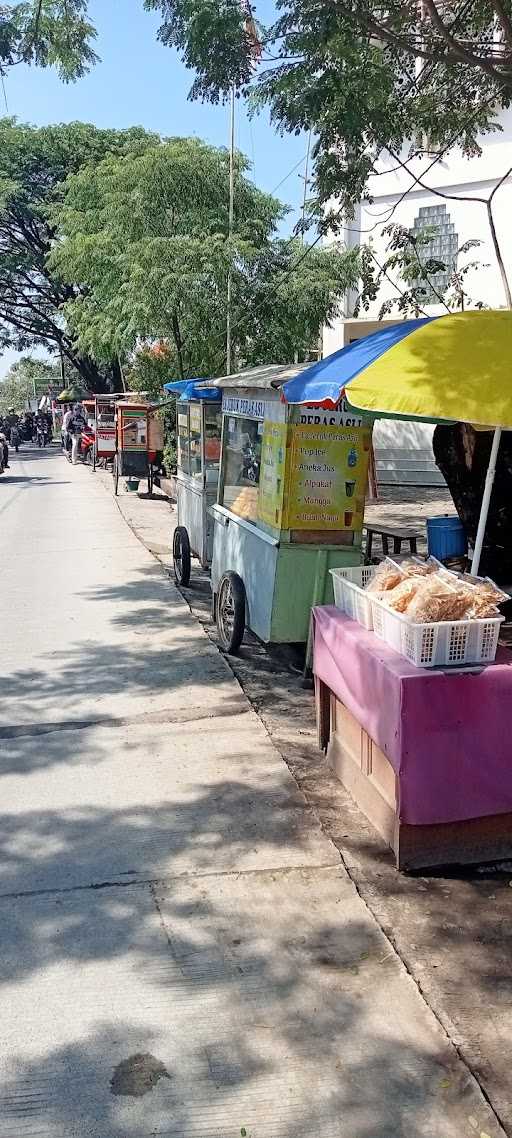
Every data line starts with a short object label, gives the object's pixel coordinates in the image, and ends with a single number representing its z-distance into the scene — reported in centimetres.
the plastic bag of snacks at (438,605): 371
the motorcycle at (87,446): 2711
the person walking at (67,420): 3022
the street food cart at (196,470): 835
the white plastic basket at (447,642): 363
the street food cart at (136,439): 1803
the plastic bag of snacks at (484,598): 379
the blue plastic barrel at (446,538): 728
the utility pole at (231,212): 1205
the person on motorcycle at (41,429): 4063
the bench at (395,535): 906
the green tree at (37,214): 3117
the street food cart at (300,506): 566
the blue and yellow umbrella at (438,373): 355
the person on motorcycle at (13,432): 3447
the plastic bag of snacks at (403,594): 393
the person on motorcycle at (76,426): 2847
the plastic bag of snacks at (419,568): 429
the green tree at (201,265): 1475
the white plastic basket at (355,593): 427
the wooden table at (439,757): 355
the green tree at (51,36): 762
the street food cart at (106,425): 2205
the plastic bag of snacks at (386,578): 425
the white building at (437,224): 1545
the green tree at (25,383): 7449
